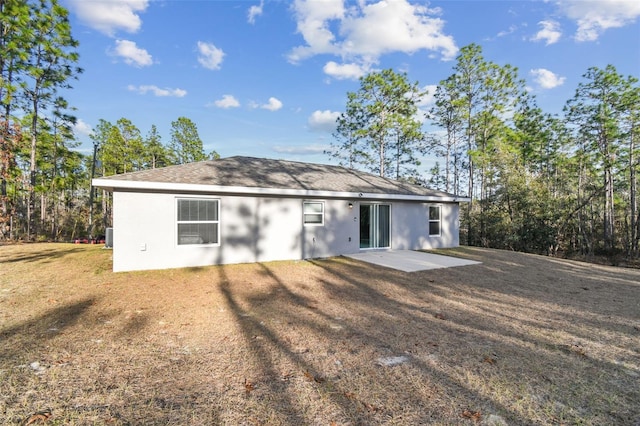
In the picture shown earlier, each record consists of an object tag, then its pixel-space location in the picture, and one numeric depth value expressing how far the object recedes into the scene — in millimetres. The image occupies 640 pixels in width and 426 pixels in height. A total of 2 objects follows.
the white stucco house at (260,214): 7508
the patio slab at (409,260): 8508
